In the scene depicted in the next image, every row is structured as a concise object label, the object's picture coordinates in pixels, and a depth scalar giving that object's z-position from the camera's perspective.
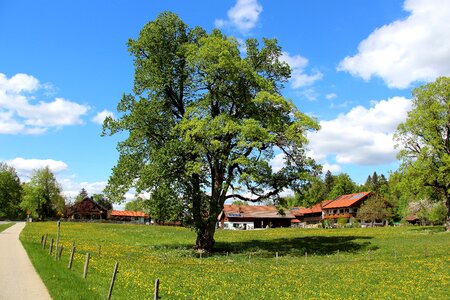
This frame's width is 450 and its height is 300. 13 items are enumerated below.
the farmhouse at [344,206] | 119.80
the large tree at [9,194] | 139.12
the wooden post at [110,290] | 14.19
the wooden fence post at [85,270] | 19.05
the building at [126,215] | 178.19
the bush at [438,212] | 79.19
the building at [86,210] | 144.12
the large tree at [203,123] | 33.88
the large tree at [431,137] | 55.41
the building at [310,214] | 139.94
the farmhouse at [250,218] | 115.00
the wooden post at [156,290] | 11.20
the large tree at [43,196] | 129.50
